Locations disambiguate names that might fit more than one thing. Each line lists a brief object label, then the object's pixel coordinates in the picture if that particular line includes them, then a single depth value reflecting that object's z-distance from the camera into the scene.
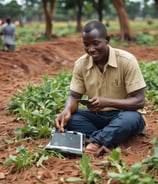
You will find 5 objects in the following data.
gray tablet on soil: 3.54
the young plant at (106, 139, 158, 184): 2.80
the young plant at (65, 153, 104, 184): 2.94
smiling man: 3.63
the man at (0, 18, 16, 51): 13.44
